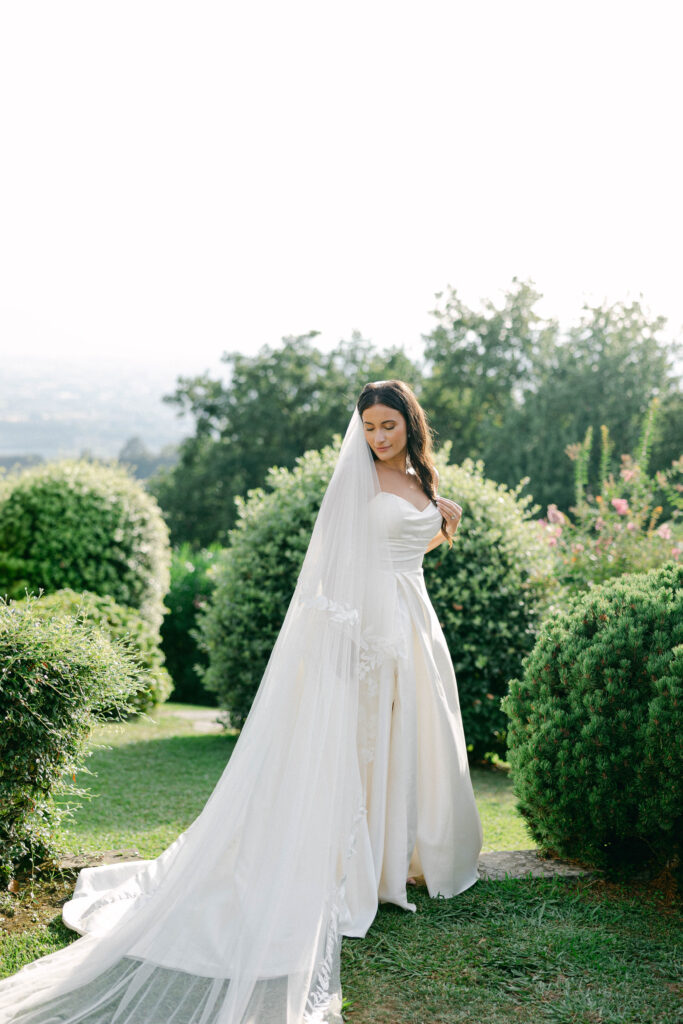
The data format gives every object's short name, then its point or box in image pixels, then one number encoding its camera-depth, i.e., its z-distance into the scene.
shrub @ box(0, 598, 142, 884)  3.61
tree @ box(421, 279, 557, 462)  26.78
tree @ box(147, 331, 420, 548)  26.31
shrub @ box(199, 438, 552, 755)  7.06
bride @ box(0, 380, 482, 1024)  2.85
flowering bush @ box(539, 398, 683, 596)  7.69
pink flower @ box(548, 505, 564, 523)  8.55
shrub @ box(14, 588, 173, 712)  8.34
